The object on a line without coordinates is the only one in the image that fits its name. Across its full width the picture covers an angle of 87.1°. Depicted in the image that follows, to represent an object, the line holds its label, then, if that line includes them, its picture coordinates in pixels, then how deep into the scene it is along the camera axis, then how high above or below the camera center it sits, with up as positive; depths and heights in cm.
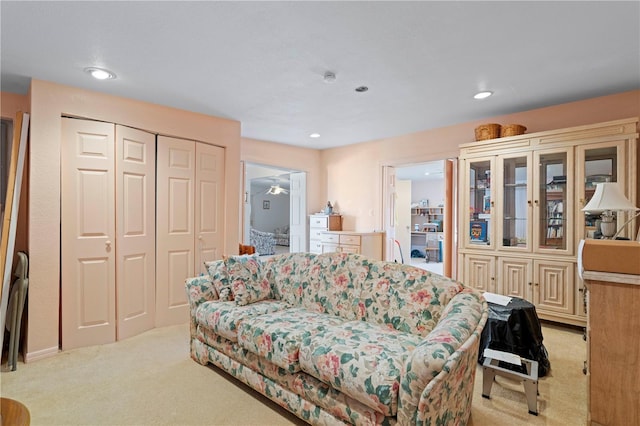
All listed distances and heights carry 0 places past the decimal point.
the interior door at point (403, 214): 833 +0
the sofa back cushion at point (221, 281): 272 -56
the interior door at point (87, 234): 295 -19
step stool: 200 -98
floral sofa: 148 -71
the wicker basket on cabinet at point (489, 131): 379 +95
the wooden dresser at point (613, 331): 160 -57
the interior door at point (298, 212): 588 +3
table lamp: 251 +12
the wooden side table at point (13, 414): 141 -89
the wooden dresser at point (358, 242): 499 -43
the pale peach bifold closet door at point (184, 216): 357 -4
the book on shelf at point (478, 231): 390 -19
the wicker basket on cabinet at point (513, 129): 363 +93
